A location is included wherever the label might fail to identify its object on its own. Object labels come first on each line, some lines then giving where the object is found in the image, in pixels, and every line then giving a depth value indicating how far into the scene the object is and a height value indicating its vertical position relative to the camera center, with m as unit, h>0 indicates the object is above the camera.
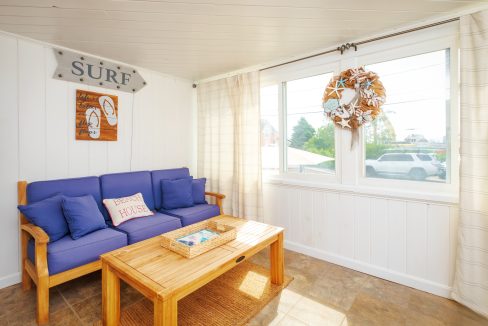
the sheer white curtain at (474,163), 1.82 -0.02
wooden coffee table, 1.34 -0.68
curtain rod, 2.02 +1.17
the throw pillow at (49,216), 1.95 -0.44
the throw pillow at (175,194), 2.99 -0.40
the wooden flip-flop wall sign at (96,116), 2.69 +0.53
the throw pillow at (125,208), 2.47 -0.49
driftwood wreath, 2.32 +0.63
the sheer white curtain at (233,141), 3.16 +0.28
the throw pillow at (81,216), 2.07 -0.48
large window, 2.09 +0.35
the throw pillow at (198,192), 3.19 -0.40
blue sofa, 1.80 -0.64
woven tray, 1.72 -0.60
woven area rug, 1.77 -1.14
